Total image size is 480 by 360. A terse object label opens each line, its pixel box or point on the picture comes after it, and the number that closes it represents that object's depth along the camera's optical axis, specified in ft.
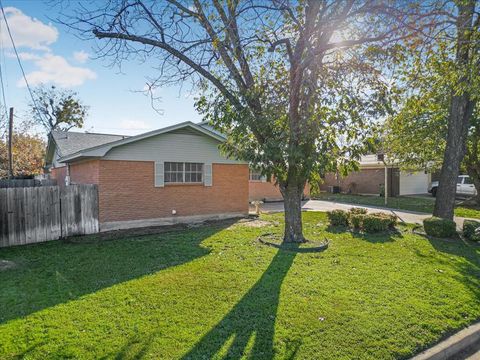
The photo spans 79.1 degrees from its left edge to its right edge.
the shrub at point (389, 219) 32.65
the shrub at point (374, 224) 31.73
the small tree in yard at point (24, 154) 67.83
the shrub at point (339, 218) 35.35
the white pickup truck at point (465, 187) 65.71
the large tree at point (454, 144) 31.43
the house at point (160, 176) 33.47
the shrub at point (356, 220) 33.04
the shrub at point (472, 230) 28.30
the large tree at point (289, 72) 21.35
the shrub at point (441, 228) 29.13
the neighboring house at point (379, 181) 78.18
